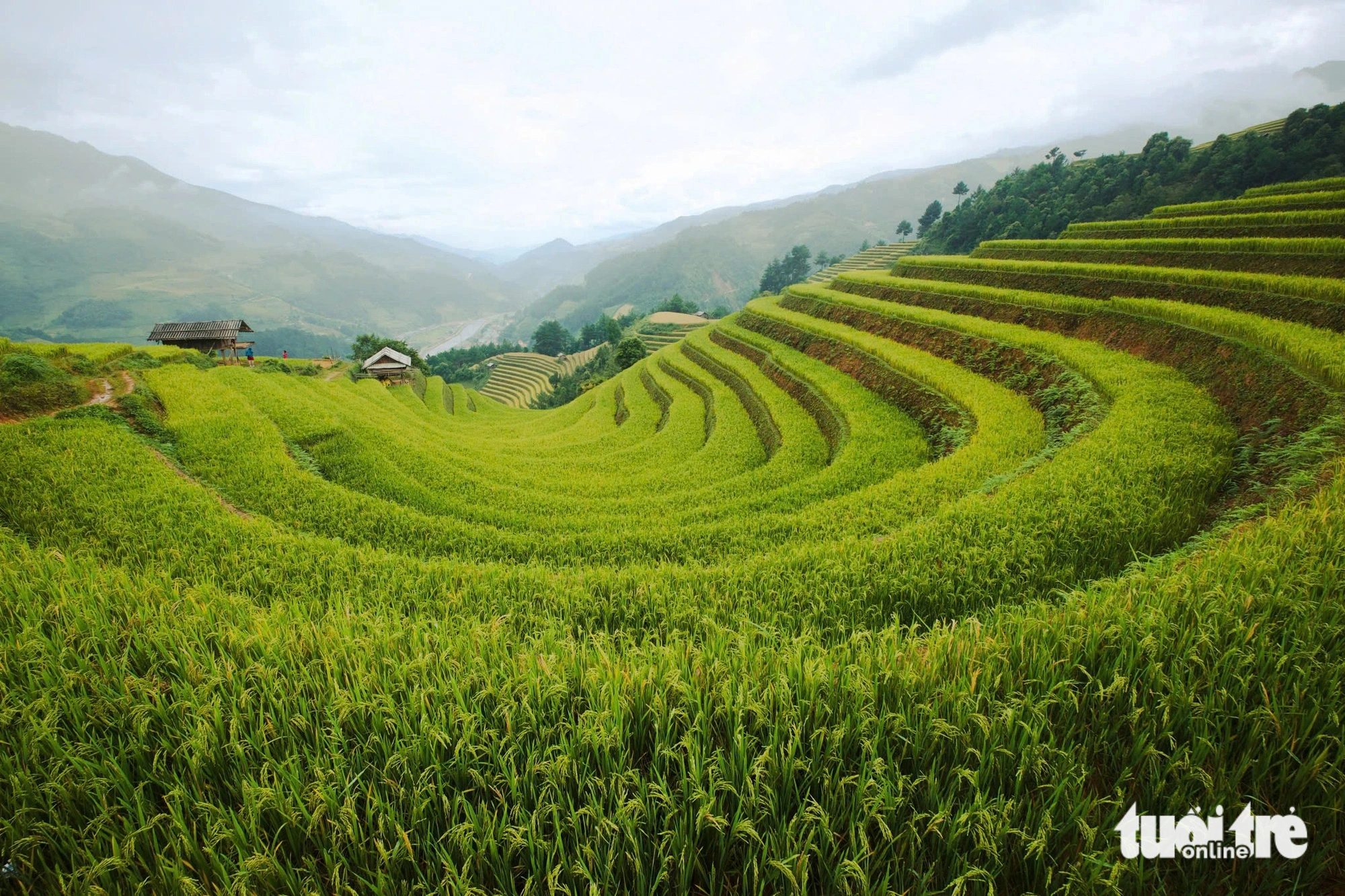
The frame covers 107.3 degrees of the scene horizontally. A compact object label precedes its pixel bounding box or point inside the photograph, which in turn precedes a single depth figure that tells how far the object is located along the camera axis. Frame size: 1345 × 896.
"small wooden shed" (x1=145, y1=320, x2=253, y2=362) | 22.66
